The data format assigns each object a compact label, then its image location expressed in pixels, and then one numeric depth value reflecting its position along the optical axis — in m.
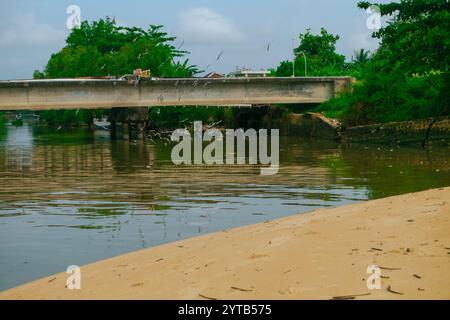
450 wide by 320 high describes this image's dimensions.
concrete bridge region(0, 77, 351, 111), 60.84
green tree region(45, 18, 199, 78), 93.62
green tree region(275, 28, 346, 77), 108.00
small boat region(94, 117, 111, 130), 99.24
